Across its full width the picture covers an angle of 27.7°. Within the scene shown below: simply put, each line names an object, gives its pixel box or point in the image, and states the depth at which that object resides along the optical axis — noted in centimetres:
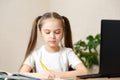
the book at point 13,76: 100
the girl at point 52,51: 141
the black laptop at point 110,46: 102
